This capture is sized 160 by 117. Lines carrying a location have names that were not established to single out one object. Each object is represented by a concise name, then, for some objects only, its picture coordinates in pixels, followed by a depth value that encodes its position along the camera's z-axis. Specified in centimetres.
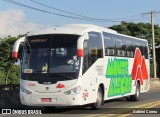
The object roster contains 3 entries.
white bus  1592
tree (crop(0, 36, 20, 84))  4628
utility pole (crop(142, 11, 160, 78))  5733
